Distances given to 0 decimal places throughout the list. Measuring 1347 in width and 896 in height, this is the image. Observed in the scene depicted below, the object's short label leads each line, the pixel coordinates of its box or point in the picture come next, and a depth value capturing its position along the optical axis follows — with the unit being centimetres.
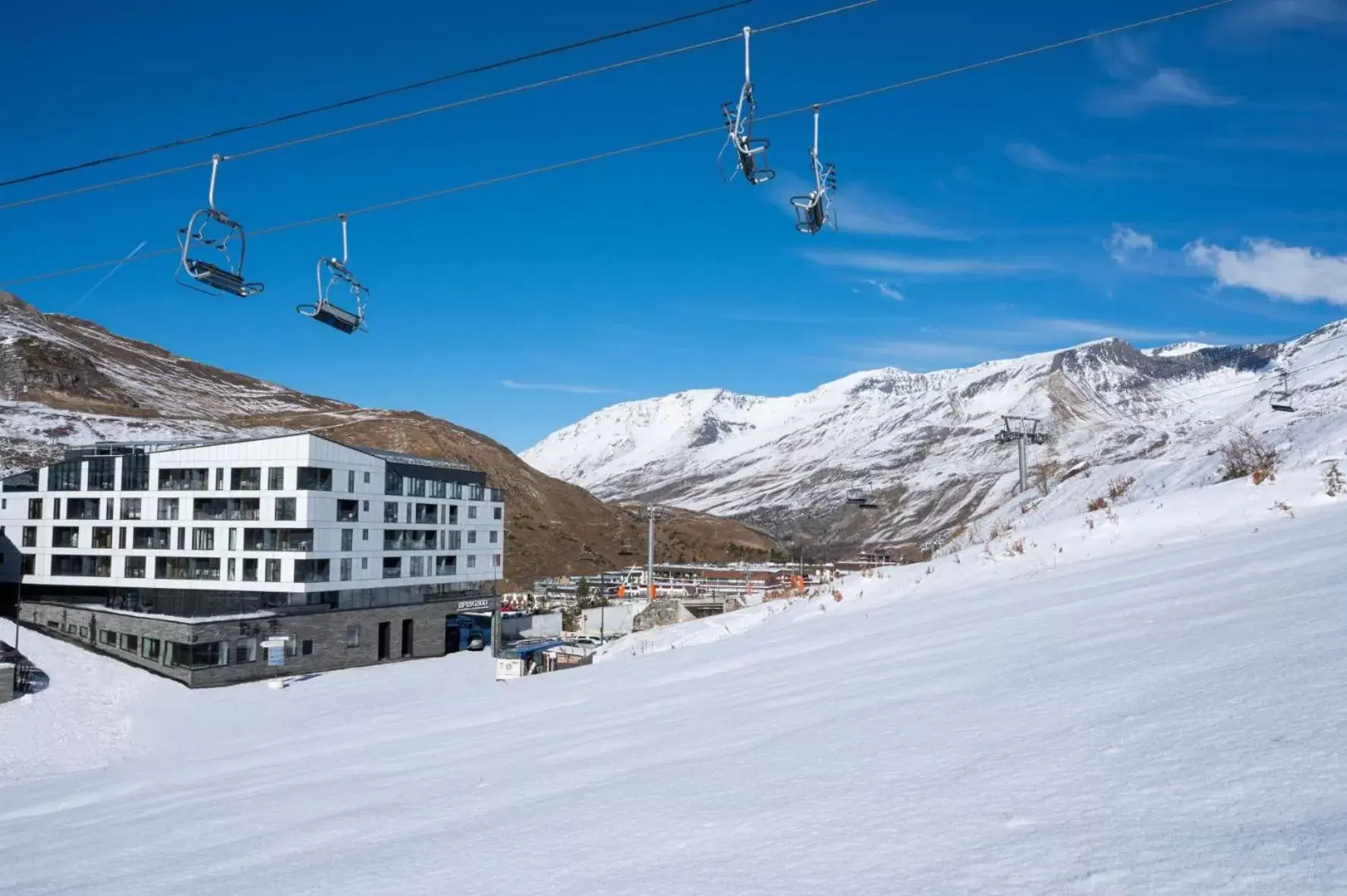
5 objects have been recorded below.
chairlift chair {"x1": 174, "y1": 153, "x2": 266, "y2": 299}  1313
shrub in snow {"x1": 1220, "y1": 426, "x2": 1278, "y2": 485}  1554
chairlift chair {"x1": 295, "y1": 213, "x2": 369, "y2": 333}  1429
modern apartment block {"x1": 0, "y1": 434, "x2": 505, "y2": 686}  5394
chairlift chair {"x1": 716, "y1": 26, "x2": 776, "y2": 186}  1124
